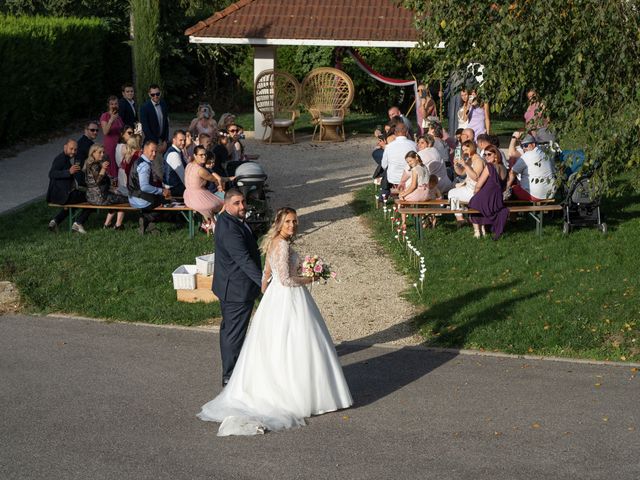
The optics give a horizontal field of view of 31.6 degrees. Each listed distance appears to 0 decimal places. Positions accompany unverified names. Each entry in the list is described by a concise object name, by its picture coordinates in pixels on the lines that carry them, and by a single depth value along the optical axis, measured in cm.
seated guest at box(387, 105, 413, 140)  2044
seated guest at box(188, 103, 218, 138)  1919
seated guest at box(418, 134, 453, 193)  1664
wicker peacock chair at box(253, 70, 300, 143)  2559
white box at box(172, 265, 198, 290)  1279
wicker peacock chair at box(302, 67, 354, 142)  2631
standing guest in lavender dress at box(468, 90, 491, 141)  2061
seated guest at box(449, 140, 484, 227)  1550
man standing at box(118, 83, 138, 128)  2036
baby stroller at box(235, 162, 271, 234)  1608
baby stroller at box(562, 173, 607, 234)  1536
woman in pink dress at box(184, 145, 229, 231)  1538
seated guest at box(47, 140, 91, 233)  1598
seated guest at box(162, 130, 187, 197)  1650
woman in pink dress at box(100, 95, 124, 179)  1923
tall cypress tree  2772
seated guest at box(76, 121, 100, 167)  1727
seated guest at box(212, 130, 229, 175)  1767
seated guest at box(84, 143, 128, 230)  1602
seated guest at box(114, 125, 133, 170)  1691
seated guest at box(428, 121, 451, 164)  1775
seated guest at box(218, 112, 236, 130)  1920
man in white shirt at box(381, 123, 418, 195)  1717
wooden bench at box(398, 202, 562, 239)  1520
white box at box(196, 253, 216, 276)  1285
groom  976
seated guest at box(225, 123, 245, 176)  1791
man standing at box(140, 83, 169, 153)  2028
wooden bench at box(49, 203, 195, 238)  1555
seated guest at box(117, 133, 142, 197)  1636
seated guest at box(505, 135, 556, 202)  1582
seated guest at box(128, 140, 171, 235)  1576
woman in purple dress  1520
